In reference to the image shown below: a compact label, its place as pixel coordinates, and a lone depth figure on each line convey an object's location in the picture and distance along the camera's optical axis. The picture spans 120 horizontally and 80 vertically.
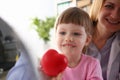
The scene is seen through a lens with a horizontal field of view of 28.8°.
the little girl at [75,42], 0.67
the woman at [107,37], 0.95
